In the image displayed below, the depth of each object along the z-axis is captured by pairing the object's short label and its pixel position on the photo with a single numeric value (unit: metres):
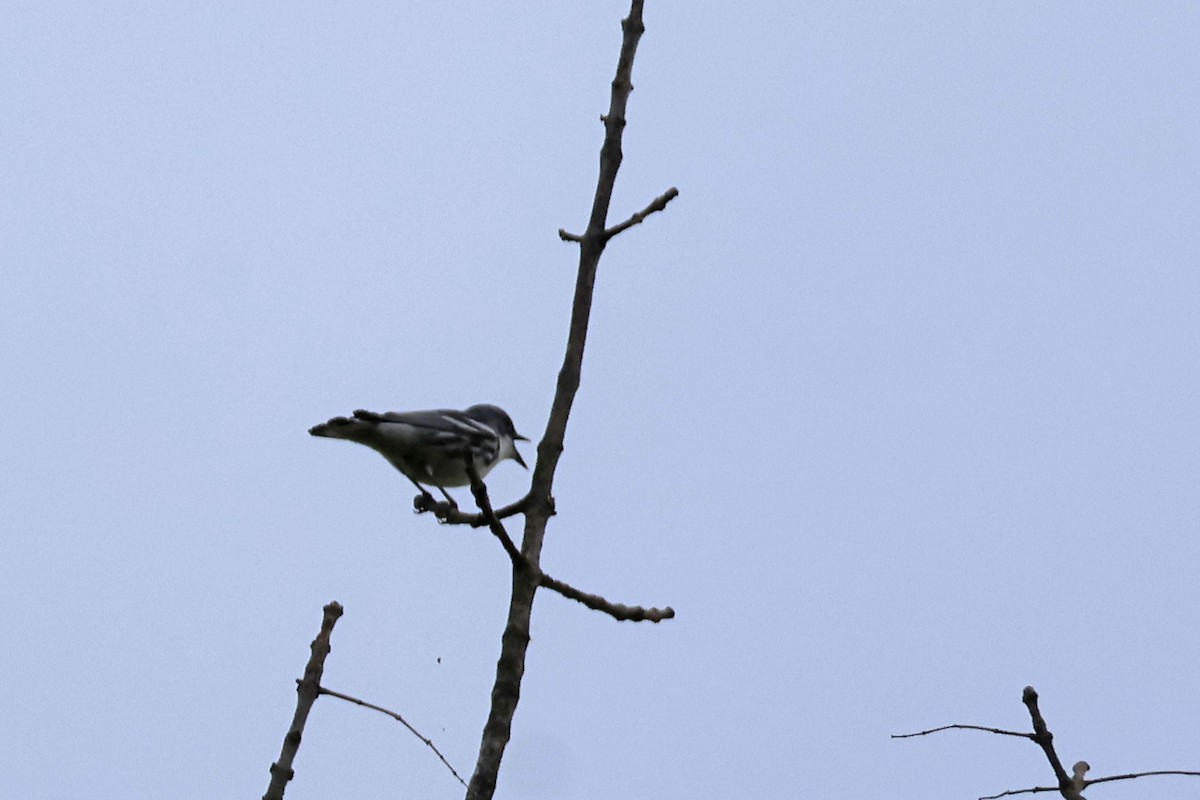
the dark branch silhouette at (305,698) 9.19
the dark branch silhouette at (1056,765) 8.52
